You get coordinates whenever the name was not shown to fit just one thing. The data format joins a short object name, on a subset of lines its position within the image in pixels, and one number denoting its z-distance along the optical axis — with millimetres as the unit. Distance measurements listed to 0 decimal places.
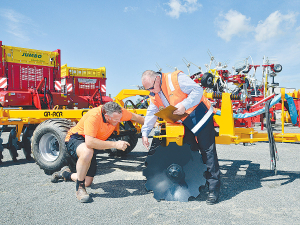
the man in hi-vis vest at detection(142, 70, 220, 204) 2826
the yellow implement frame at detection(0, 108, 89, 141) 4539
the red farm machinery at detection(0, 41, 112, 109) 7561
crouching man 2891
